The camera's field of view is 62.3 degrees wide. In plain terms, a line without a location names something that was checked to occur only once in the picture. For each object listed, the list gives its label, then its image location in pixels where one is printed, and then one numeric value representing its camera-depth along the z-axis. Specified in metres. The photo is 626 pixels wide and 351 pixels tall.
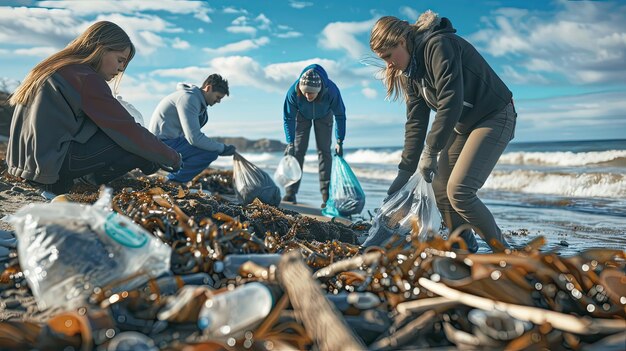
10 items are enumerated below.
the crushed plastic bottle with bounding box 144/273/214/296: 1.85
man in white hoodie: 5.33
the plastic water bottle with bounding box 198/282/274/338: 1.54
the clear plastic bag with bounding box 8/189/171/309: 1.85
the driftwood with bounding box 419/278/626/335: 1.52
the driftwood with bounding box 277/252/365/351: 1.42
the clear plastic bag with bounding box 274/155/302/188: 6.44
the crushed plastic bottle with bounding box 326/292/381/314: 1.77
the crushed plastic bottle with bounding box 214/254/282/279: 2.04
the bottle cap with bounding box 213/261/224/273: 2.09
